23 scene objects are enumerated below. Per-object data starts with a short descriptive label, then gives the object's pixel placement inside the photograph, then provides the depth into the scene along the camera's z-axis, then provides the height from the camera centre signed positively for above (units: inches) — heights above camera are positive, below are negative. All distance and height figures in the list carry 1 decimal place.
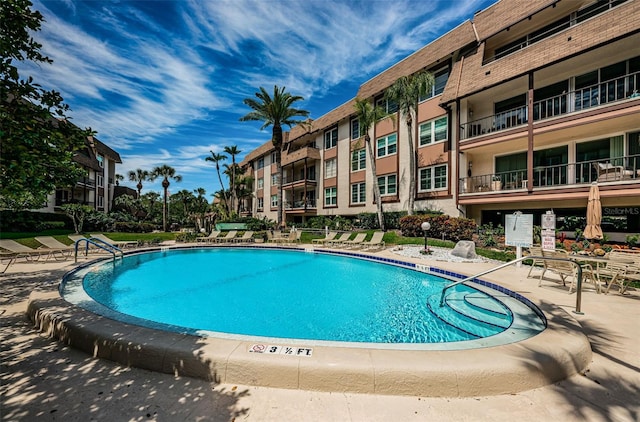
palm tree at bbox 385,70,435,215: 687.7 +320.8
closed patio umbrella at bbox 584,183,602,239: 413.4 +1.3
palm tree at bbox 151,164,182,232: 1518.2 +234.4
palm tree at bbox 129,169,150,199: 1900.8 +267.0
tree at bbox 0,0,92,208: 140.6 +51.3
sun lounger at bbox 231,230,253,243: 882.1 -82.0
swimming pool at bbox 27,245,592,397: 115.5 -69.0
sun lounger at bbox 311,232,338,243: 759.7 -67.1
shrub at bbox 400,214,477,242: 597.9 -27.8
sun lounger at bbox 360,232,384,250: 671.1 -70.1
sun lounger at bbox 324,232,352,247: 737.6 -71.7
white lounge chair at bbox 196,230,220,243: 910.7 -88.5
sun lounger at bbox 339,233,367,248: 709.3 -73.2
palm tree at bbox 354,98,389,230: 807.7 +292.7
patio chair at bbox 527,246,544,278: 359.0 -56.1
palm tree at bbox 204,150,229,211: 1610.5 +337.0
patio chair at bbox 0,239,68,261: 420.8 -64.2
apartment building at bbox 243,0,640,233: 478.6 +226.3
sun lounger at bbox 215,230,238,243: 895.7 -82.5
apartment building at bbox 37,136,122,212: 1191.3 +157.0
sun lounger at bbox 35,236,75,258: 486.6 -59.6
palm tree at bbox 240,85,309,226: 949.8 +370.5
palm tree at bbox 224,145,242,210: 1556.3 +336.6
